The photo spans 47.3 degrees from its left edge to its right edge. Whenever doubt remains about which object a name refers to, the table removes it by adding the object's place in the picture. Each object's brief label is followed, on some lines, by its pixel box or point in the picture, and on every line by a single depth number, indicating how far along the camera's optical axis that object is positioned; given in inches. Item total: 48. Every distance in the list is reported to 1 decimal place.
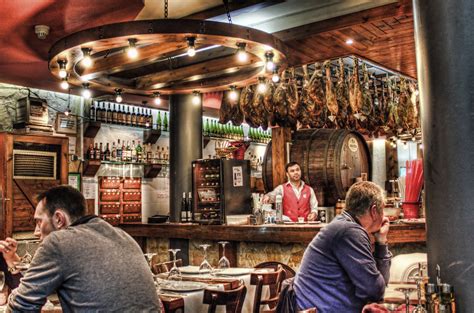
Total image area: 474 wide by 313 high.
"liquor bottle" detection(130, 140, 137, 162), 384.8
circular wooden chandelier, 163.0
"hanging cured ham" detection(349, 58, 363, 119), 312.0
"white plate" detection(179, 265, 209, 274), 186.7
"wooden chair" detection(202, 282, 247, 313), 129.6
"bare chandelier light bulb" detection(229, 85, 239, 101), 230.9
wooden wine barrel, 324.8
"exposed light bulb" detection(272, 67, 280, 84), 203.3
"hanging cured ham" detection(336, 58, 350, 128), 313.0
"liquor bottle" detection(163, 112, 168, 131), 419.2
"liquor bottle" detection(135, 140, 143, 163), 390.2
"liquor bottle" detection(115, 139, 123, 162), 375.2
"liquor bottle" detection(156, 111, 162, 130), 409.5
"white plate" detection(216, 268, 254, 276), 180.4
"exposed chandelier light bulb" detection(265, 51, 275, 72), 187.2
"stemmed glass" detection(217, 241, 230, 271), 185.3
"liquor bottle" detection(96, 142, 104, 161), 368.2
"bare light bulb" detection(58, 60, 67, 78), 187.9
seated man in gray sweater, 93.7
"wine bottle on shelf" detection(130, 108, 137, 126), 387.9
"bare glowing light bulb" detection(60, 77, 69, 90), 201.2
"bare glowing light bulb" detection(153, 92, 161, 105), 239.1
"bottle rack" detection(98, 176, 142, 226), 374.0
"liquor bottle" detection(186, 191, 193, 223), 293.7
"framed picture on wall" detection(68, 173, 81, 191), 353.6
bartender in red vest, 293.4
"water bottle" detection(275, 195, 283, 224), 257.6
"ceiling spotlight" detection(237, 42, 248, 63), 174.1
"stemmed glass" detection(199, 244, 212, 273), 186.4
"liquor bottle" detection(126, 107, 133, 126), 386.0
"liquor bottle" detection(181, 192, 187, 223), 295.3
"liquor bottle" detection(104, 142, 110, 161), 370.3
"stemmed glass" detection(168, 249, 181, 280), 171.3
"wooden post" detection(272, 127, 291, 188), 336.2
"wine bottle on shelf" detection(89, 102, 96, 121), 367.2
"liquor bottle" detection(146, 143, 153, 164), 398.0
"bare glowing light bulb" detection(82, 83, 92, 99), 217.3
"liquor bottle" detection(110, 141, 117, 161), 373.3
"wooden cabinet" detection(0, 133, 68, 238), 294.8
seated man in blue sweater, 114.0
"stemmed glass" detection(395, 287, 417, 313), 90.4
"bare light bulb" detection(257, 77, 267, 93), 301.9
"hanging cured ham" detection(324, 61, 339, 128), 307.4
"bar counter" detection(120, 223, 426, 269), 195.0
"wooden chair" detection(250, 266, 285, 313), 157.8
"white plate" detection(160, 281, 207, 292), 149.2
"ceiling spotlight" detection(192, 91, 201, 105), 296.0
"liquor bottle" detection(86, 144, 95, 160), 362.0
